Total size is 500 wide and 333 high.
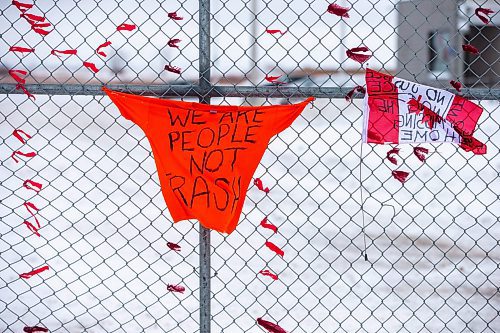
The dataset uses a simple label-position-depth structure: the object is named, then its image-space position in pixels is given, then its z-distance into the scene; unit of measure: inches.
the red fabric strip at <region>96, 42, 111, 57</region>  237.1
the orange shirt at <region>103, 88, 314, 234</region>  220.8
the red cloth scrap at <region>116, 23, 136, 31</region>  234.9
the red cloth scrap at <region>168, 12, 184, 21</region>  231.1
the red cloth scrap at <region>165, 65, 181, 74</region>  233.8
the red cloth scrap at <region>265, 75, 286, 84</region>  239.3
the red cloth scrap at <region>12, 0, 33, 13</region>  238.2
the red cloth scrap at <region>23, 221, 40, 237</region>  247.8
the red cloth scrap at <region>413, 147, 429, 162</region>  247.8
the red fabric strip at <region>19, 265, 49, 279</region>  247.0
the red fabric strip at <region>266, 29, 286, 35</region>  230.5
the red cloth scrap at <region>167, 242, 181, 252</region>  240.4
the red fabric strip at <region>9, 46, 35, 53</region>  246.4
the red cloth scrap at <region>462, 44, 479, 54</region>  240.8
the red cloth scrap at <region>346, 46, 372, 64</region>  237.8
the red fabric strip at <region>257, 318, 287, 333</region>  241.9
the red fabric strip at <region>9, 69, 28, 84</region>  236.6
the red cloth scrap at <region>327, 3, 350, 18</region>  231.8
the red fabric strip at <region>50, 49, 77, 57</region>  242.2
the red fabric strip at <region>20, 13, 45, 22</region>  247.7
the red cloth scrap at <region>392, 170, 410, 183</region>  243.1
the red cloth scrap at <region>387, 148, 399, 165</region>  247.8
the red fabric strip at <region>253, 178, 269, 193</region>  245.2
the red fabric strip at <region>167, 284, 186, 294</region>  245.9
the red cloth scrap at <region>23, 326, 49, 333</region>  251.1
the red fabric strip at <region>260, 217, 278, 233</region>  234.6
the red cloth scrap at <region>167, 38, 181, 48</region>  234.9
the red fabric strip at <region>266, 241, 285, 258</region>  238.7
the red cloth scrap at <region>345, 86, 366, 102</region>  227.5
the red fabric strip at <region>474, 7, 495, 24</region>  238.1
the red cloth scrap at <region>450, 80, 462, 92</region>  235.5
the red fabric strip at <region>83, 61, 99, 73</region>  238.7
